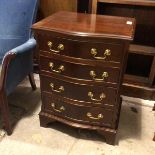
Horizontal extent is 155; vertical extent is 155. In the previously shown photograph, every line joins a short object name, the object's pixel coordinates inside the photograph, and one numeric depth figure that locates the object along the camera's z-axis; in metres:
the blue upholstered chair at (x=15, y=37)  1.50
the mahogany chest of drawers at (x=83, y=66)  1.21
